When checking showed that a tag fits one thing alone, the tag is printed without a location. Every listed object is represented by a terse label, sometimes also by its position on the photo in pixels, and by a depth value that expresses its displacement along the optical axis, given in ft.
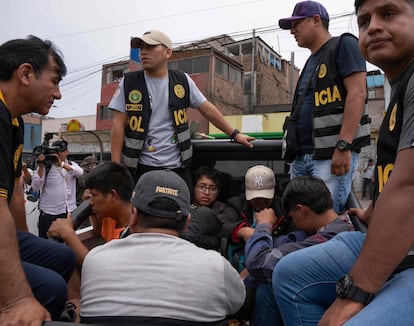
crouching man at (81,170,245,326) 4.34
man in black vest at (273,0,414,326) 3.63
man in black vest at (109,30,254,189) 9.71
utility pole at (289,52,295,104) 93.89
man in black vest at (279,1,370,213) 7.70
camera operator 17.66
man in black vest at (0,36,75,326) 4.13
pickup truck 10.21
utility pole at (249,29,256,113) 91.81
